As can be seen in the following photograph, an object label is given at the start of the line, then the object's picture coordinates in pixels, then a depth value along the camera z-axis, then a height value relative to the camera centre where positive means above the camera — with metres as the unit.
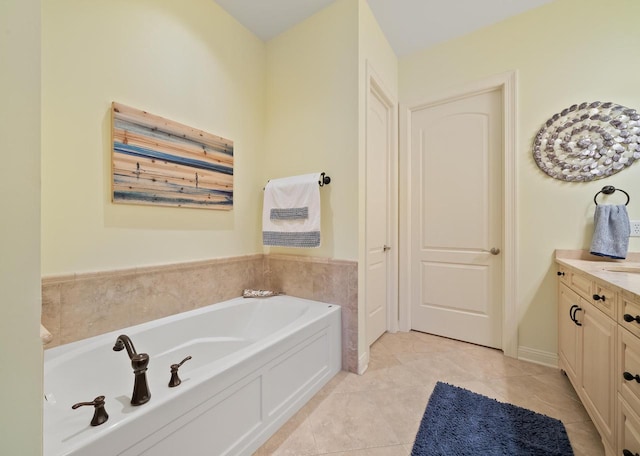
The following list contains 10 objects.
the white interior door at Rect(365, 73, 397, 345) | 2.23 +0.15
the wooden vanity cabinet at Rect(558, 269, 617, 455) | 1.15 -0.64
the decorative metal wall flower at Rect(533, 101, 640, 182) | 1.75 +0.60
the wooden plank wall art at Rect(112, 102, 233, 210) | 1.53 +0.43
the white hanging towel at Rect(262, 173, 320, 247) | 1.97 +0.12
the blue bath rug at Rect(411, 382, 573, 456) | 1.25 -1.05
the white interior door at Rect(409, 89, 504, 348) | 2.26 +0.09
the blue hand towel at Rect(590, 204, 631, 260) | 1.67 -0.03
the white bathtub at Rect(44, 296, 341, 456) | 0.87 -0.70
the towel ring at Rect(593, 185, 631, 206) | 1.75 +0.25
